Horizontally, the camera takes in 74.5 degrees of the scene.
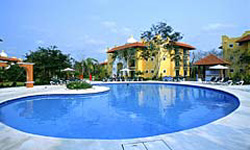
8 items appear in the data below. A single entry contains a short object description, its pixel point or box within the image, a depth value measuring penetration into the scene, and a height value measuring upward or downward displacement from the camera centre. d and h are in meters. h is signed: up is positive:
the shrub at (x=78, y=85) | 13.84 -0.84
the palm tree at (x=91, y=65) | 32.09 +2.09
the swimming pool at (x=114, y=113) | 5.39 -1.74
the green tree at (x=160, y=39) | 25.11 +5.46
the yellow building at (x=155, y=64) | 28.12 +1.92
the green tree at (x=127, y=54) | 27.53 +3.51
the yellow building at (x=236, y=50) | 23.30 +3.60
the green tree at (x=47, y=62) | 20.10 +1.67
